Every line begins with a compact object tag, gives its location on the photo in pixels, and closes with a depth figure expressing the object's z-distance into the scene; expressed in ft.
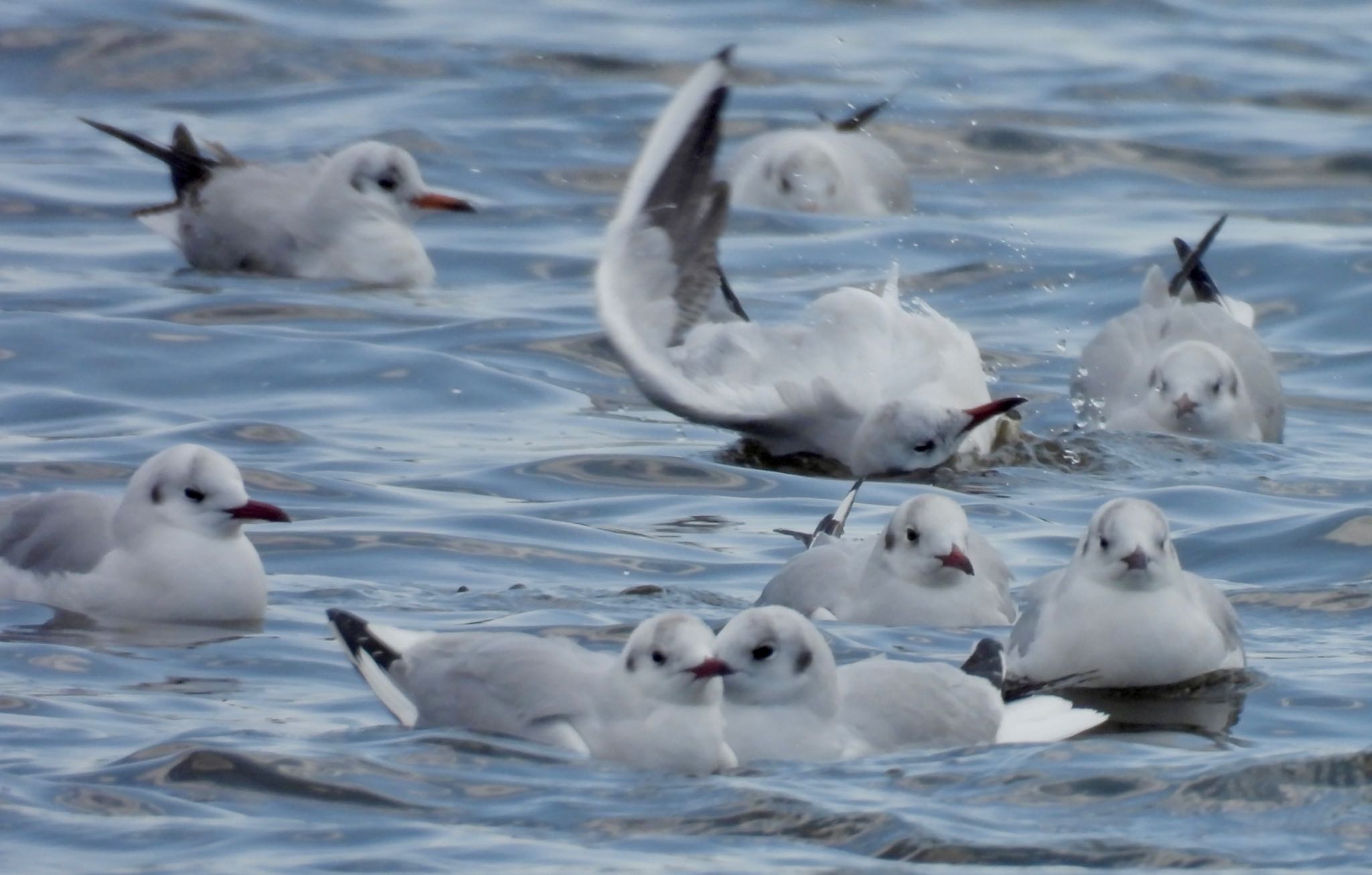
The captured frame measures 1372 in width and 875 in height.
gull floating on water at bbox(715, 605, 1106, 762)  42.06
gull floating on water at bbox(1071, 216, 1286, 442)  73.72
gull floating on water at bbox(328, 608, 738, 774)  40.70
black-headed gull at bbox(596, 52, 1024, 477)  69.82
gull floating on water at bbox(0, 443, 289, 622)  52.08
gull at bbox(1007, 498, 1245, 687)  47.55
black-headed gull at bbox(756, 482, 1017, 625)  51.16
